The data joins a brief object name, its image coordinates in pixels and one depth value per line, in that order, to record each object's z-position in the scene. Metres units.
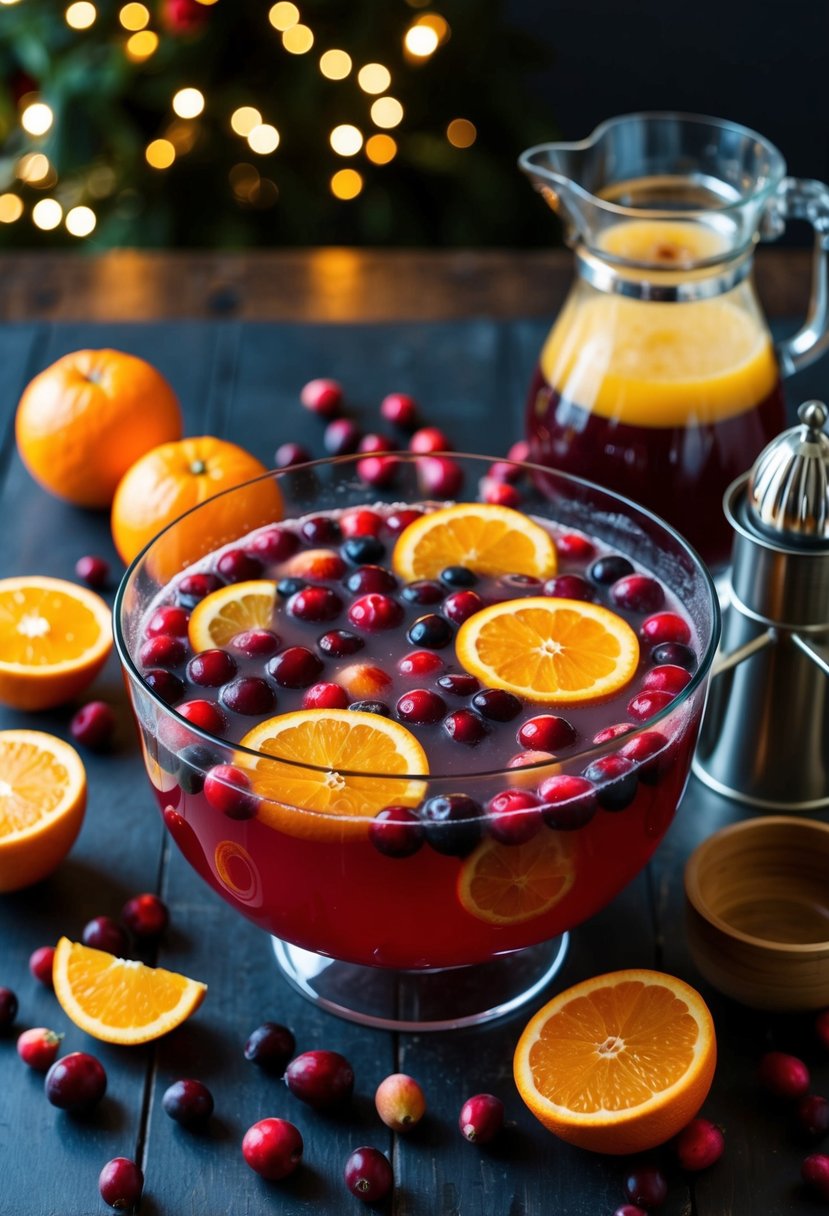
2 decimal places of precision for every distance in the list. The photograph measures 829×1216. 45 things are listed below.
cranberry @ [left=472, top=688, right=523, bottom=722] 1.15
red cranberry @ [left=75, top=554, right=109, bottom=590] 1.70
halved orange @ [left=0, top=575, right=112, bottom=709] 1.51
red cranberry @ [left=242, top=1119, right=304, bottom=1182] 1.09
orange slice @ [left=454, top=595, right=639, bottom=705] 1.19
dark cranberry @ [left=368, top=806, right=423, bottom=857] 1.01
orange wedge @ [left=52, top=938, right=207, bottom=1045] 1.20
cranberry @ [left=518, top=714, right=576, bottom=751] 1.12
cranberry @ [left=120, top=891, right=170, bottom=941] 1.30
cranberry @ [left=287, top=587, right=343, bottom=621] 1.28
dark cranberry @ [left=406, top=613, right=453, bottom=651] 1.24
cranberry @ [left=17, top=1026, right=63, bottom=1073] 1.19
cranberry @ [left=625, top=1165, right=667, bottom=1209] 1.07
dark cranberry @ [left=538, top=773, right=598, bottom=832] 1.03
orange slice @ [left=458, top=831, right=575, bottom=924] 1.05
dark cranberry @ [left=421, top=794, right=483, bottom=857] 1.01
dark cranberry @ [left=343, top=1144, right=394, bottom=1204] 1.07
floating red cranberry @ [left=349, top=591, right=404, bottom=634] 1.27
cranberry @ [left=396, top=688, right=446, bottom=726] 1.15
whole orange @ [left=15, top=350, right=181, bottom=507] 1.77
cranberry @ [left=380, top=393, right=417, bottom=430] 1.95
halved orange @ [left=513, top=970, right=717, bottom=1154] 1.07
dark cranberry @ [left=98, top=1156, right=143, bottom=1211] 1.07
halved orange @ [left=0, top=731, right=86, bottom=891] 1.30
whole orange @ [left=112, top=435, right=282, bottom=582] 1.64
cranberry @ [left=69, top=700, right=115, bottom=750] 1.50
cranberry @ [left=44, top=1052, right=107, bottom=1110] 1.14
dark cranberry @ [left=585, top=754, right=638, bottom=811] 1.05
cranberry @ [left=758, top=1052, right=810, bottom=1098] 1.15
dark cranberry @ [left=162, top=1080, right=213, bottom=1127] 1.13
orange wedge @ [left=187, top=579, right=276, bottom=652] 1.26
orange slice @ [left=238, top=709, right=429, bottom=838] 1.01
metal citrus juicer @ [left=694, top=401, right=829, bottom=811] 1.33
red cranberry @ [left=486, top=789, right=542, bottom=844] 1.02
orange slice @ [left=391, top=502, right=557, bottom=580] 1.37
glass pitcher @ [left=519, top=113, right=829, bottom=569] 1.57
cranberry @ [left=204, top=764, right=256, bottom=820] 1.05
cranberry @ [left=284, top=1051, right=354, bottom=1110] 1.14
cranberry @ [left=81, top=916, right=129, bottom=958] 1.28
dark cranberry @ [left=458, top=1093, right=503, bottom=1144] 1.12
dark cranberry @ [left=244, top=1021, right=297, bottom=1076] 1.19
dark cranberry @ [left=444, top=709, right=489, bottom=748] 1.13
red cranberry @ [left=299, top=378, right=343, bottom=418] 1.97
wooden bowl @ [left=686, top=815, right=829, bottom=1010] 1.21
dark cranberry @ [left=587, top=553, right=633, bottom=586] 1.34
